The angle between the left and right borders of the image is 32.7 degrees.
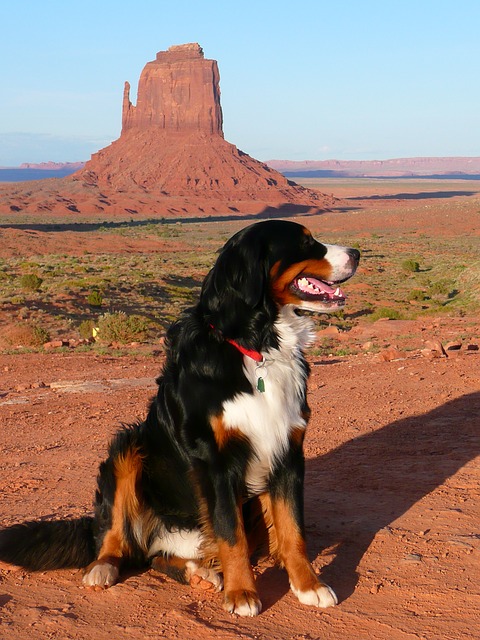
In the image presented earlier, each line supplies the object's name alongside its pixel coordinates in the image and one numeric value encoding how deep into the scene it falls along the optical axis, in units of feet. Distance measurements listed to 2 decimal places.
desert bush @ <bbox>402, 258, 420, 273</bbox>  136.15
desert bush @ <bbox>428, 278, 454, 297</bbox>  107.40
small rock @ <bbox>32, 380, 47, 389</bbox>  42.53
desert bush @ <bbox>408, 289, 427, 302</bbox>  102.03
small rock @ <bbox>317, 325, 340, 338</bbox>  67.43
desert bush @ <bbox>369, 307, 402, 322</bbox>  84.33
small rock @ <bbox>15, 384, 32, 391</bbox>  42.14
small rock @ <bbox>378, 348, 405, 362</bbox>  43.78
